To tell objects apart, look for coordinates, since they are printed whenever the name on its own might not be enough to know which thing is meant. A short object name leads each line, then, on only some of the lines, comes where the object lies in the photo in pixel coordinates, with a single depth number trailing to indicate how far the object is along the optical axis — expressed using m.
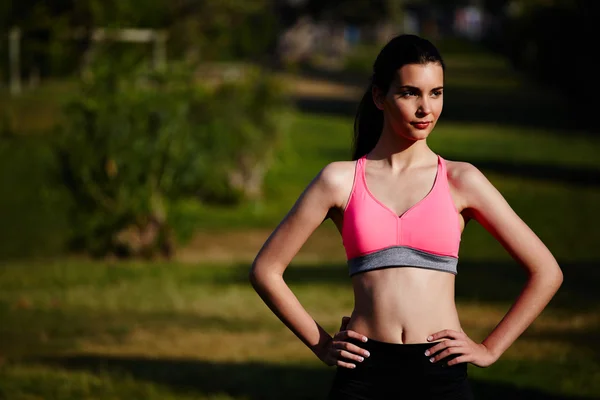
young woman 5.53
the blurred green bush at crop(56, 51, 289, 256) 23.62
